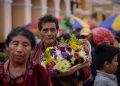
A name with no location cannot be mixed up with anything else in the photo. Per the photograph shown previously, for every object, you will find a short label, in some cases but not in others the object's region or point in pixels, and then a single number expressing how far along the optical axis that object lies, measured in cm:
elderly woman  320
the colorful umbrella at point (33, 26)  1377
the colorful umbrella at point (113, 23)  1491
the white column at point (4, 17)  1669
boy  421
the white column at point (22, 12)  1951
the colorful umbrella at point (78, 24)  1510
